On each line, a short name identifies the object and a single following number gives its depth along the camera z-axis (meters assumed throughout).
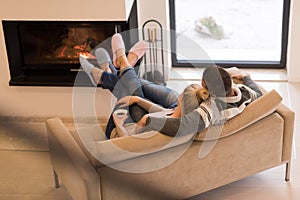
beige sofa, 2.28
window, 4.31
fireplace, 3.64
